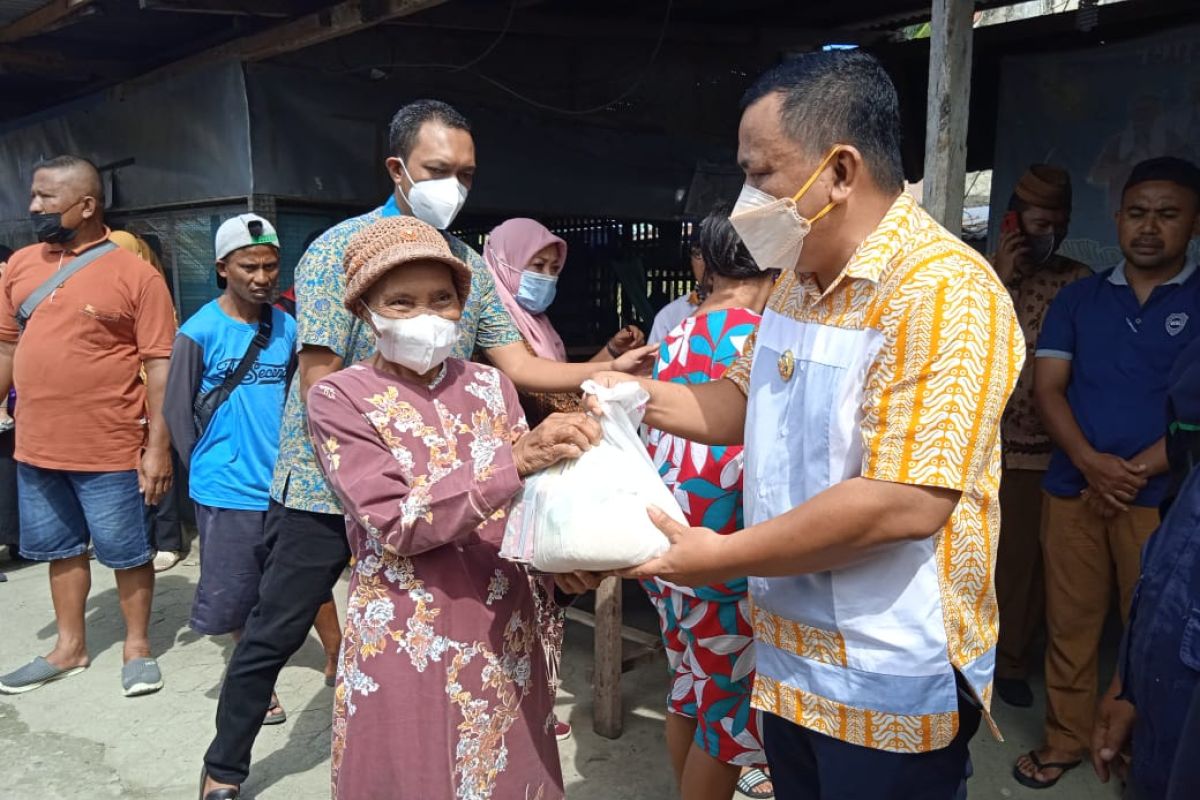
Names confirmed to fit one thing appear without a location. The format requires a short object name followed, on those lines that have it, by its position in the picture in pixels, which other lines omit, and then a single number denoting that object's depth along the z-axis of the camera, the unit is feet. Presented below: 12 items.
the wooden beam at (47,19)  15.76
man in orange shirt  12.40
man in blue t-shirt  11.18
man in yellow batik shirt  4.46
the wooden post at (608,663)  11.02
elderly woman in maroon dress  5.89
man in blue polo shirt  9.63
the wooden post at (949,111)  7.80
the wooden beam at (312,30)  13.66
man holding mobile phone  11.72
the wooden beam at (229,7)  14.17
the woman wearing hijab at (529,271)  12.16
